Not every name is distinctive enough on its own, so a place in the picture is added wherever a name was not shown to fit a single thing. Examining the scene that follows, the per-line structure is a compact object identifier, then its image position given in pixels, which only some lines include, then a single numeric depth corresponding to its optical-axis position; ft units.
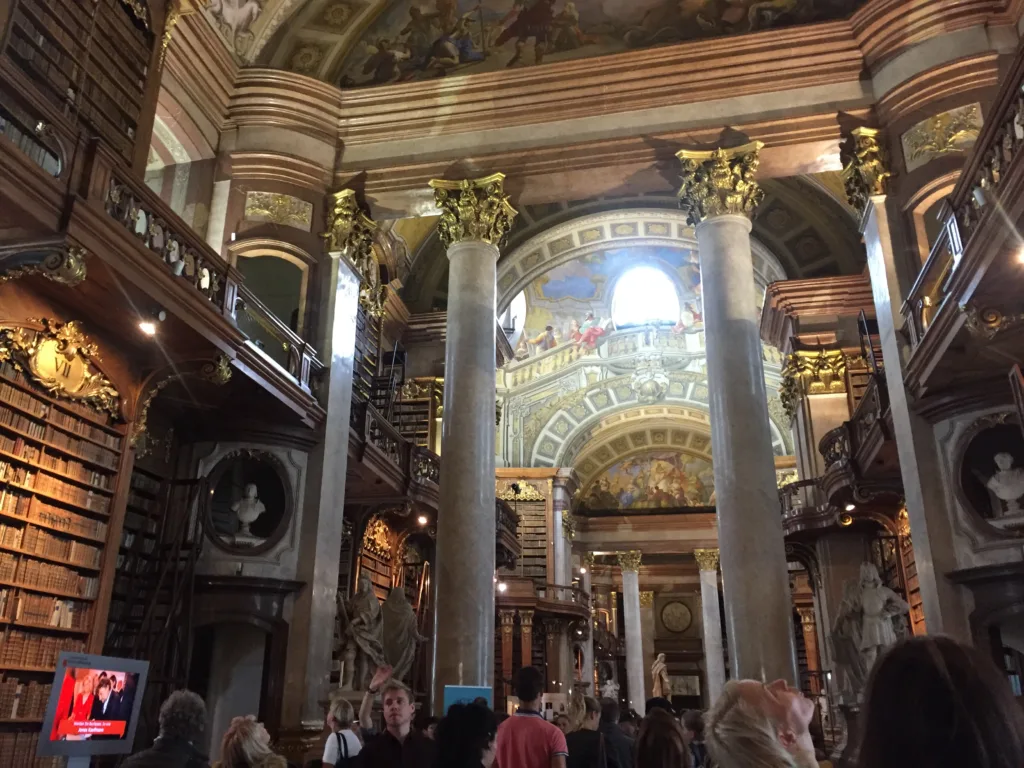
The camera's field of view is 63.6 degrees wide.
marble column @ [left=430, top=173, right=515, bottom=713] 28.89
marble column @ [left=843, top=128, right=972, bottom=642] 26.07
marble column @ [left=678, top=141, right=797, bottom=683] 26.66
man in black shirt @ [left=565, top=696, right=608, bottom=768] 13.50
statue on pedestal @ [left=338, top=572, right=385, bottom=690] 31.48
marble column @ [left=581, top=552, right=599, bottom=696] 82.98
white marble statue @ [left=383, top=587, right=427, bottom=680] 34.14
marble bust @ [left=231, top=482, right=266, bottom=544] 30.27
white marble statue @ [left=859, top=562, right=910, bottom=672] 30.78
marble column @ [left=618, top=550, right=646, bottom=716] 86.12
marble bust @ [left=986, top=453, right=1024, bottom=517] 25.81
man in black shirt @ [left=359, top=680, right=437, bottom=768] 10.34
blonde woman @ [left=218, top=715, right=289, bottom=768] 10.91
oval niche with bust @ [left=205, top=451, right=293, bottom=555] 30.15
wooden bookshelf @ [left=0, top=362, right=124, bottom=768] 20.26
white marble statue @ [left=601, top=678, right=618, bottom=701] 76.89
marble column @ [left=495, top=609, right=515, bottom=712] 64.34
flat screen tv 13.44
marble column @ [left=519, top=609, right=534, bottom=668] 66.44
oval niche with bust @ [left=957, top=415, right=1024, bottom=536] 25.85
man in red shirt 12.52
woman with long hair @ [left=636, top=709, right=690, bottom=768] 10.88
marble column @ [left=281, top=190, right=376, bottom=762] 28.66
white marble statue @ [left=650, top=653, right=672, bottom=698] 79.70
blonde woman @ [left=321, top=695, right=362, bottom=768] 13.07
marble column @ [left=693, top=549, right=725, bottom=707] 80.74
